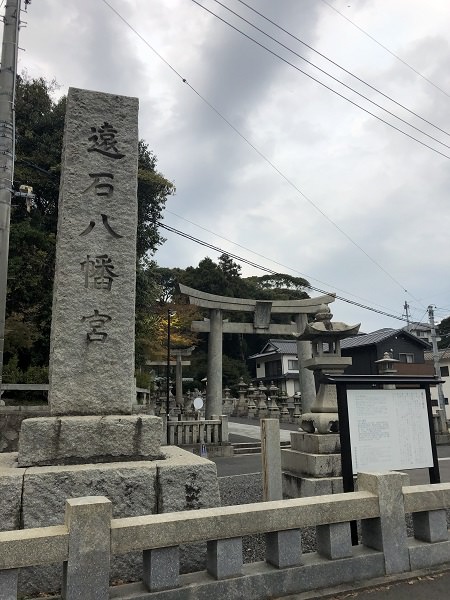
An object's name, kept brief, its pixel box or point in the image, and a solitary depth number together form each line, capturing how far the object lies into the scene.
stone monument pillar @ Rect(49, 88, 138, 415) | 3.71
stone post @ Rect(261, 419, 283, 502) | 5.42
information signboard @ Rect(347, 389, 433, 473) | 4.14
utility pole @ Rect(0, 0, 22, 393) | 8.28
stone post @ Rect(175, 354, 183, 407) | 27.17
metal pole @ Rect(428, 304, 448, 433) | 22.88
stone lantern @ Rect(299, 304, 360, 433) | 6.95
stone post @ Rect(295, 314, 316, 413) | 16.02
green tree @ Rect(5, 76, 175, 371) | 13.95
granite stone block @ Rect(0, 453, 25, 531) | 2.92
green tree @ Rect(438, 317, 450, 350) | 46.47
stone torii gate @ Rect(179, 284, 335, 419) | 15.50
